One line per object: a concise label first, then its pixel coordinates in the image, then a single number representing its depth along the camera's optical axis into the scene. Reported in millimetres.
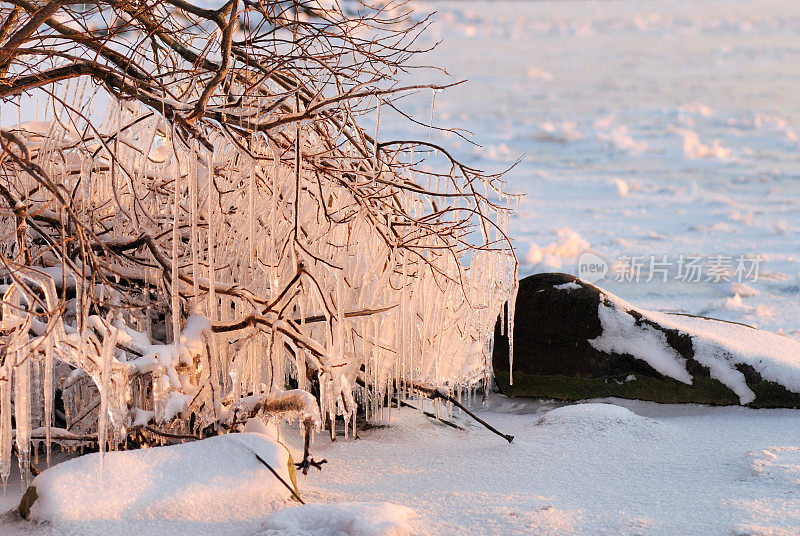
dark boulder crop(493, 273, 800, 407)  9258
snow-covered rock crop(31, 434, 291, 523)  5121
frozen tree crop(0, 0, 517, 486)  5773
